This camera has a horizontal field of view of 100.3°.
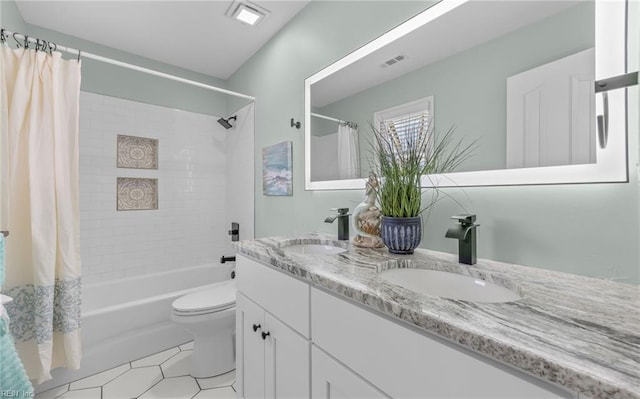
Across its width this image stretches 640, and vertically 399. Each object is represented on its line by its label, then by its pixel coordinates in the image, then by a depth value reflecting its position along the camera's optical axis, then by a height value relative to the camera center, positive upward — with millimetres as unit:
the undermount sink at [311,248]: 1368 -266
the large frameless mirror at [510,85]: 734 +390
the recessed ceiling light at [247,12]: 1798 +1289
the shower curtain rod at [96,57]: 1425 +872
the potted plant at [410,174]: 998 +89
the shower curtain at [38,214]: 1434 -87
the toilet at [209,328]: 1646 -839
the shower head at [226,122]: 2738 +775
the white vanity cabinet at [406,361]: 434 -334
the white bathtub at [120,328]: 1694 -893
